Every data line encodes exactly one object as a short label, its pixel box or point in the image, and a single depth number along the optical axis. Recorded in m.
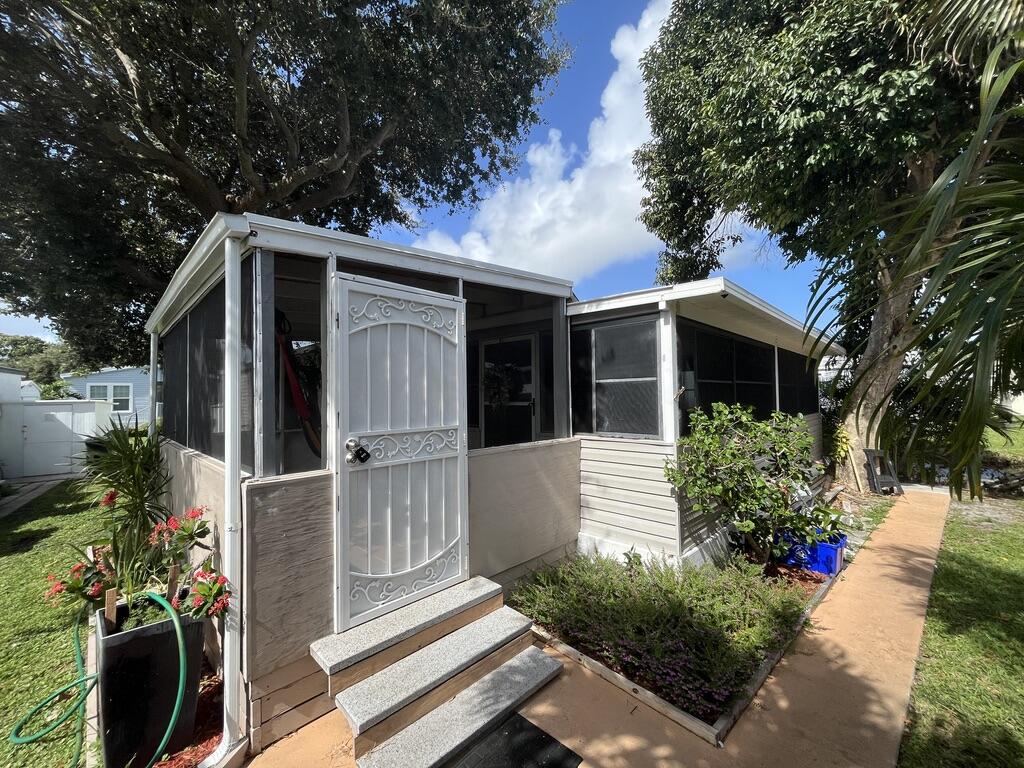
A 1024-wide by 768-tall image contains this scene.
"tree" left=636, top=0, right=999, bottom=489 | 5.31
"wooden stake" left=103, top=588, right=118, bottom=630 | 2.52
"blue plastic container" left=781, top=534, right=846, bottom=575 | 4.38
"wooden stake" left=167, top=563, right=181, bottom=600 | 2.91
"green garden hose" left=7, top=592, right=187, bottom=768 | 2.26
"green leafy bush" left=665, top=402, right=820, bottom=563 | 3.93
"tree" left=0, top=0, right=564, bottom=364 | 5.78
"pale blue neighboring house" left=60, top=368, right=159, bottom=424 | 17.91
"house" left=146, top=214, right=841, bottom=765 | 2.45
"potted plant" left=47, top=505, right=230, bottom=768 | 2.21
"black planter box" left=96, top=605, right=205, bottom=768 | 2.19
